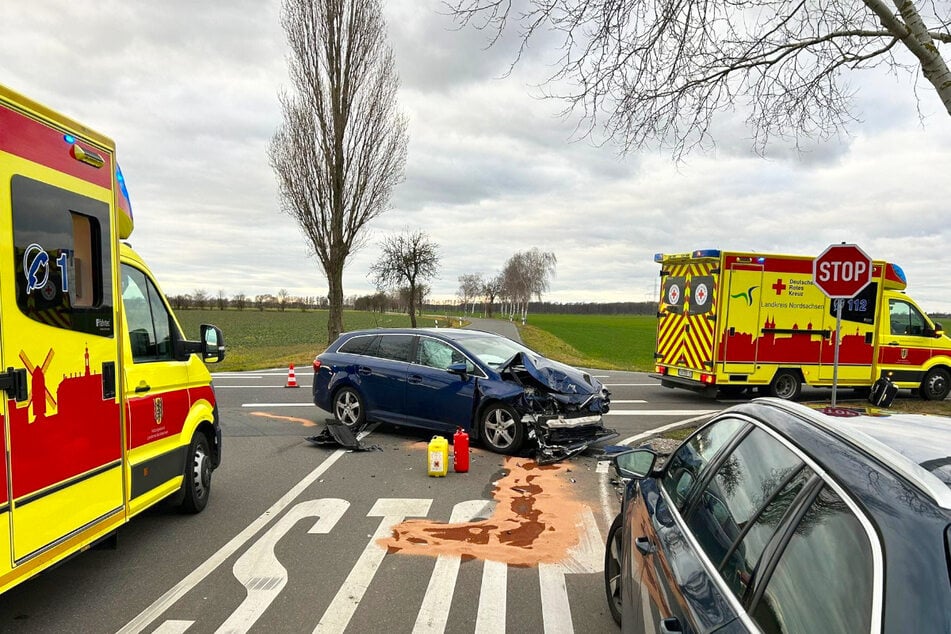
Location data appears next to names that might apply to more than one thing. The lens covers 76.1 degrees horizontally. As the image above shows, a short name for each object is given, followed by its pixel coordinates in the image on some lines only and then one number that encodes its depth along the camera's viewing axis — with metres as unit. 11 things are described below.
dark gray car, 1.35
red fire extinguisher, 6.93
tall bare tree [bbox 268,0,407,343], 20.64
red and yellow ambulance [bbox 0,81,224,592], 3.16
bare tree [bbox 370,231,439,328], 35.59
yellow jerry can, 6.79
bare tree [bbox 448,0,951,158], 7.32
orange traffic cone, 14.80
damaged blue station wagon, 7.74
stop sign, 8.11
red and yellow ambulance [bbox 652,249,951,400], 12.42
